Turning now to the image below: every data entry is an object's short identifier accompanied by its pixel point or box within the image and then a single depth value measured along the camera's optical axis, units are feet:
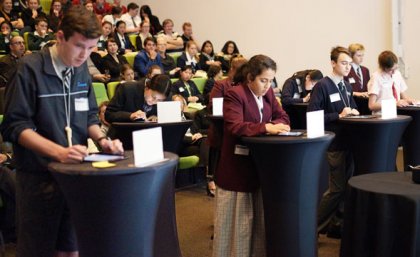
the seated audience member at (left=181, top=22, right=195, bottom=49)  31.81
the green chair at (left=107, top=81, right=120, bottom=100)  20.43
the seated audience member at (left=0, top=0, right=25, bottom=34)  26.89
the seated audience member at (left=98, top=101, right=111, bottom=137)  15.21
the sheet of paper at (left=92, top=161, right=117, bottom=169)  6.18
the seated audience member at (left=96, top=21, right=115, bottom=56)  26.18
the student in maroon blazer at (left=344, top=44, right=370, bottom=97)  19.06
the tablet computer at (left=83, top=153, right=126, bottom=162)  6.50
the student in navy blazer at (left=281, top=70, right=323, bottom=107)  19.31
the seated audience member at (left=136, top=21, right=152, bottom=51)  29.89
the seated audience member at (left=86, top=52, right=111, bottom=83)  24.56
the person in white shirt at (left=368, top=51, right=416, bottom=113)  15.31
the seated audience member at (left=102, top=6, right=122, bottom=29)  30.02
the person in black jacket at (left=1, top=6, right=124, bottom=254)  6.42
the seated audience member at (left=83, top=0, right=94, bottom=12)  29.36
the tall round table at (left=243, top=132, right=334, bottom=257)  8.92
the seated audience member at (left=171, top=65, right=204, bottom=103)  23.15
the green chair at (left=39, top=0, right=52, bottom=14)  32.53
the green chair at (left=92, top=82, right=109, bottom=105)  19.81
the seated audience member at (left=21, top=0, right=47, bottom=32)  27.53
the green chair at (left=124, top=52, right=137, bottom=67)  26.78
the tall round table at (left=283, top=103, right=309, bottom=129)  16.48
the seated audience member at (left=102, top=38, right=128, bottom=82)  24.66
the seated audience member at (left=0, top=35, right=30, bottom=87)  21.36
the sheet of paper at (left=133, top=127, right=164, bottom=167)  6.38
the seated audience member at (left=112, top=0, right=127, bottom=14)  33.37
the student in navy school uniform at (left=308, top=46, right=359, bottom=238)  12.69
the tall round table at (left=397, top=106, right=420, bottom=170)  14.48
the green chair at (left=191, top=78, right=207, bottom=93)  24.94
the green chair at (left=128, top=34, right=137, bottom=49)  30.04
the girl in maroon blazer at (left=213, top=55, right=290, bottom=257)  9.63
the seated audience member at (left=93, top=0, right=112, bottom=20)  31.60
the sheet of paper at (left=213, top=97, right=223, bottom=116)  13.09
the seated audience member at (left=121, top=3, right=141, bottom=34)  31.48
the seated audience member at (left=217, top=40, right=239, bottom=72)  31.10
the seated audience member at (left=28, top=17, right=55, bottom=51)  24.93
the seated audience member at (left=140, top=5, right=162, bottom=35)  33.50
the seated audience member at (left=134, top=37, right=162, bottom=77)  25.14
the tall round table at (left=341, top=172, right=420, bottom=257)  7.34
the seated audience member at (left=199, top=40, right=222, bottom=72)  28.76
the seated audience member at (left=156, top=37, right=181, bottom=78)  26.84
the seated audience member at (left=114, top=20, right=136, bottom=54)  28.25
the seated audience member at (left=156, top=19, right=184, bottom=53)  30.76
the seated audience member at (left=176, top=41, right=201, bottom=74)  27.73
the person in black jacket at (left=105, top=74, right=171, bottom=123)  12.70
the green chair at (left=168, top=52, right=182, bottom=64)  29.03
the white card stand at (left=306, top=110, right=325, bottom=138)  9.20
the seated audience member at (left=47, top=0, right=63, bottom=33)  28.14
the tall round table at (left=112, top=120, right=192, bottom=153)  11.15
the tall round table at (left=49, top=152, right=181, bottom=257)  6.08
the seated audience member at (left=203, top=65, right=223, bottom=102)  24.35
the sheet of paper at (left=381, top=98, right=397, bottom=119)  12.26
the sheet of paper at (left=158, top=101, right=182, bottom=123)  11.64
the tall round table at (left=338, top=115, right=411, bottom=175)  11.87
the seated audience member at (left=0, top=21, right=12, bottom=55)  24.34
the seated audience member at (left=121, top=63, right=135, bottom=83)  21.81
